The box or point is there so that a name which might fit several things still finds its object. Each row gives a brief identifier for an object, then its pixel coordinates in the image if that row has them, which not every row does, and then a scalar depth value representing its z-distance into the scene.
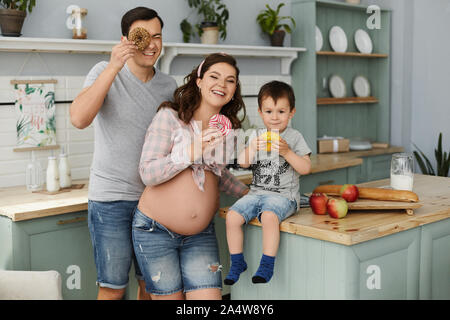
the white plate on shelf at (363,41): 5.36
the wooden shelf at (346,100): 4.87
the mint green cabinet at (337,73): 4.75
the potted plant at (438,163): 5.01
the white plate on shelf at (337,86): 5.19
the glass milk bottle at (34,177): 3.14
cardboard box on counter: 4.84
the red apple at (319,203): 2.16
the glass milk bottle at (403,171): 2.55
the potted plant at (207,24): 3.98
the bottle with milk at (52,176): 3.03
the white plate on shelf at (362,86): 5.46
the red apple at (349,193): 2.29
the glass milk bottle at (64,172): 3.17
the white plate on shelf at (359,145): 5.13
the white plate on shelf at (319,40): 4.89
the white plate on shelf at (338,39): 5.11
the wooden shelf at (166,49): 3.05
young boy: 2.04
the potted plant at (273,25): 4.48
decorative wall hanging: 3.22
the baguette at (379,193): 2.22
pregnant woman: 2.03
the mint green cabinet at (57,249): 2.58
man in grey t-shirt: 2.23
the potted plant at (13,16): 3.01
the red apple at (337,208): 2.09
